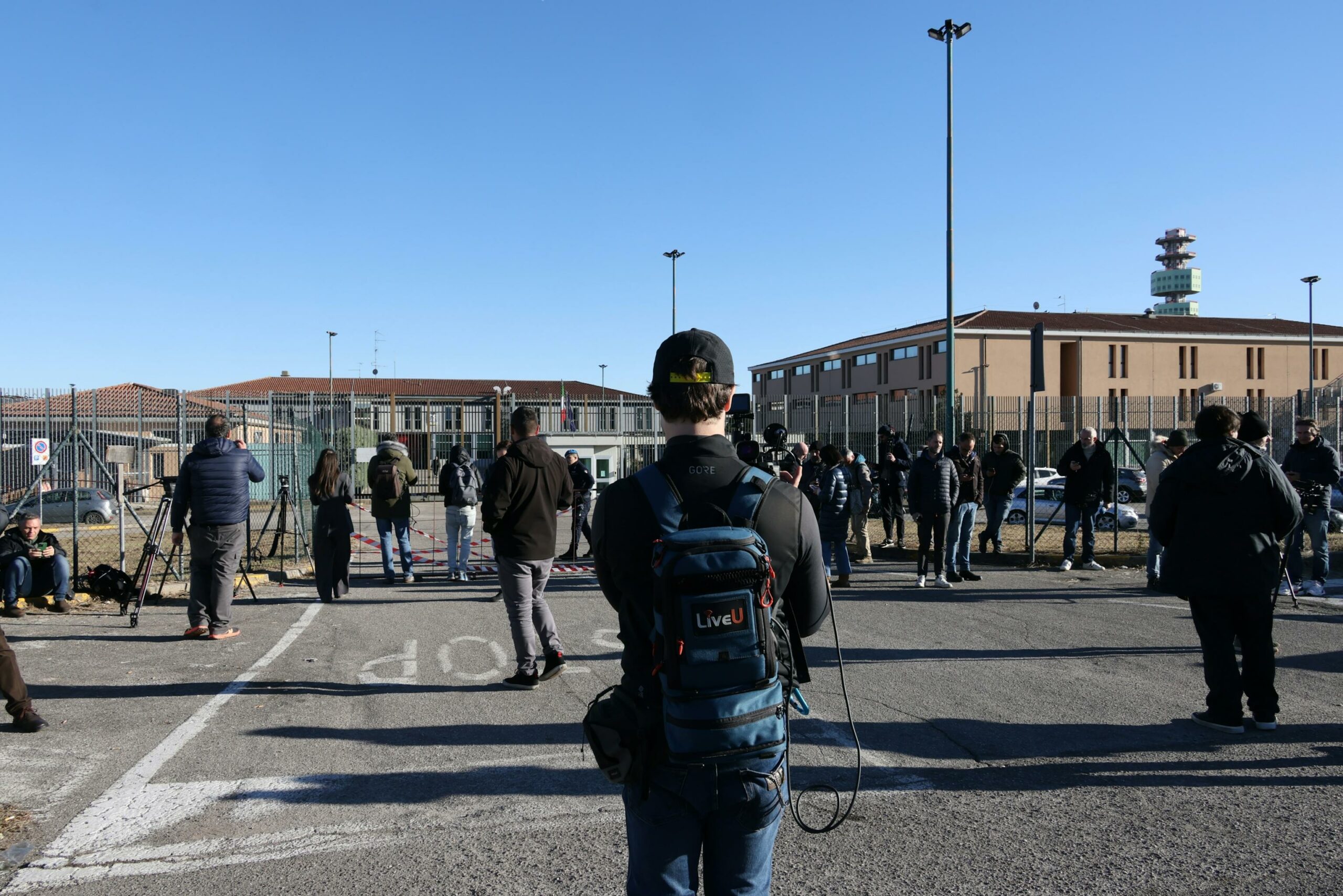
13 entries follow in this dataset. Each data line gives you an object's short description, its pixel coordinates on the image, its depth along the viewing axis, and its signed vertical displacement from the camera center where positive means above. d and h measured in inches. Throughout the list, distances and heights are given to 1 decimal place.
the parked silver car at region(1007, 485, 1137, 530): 796.0 -58.0
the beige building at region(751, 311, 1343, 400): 2293.3 +218.6
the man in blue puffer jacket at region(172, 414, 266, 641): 326.6 -22.1
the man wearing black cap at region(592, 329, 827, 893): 88.8 -15.6
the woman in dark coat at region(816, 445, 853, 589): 452.4 -28.1
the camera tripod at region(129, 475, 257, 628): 369.4 -38.8
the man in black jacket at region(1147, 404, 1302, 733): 213.8 -24.1
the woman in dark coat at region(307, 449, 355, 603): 418.6 -34.8
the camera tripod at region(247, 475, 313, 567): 505.7 -42.7
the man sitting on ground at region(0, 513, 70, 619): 391.2 -45.6
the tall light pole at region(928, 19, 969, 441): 749.9 +325.9
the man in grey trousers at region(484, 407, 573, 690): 263.0 -26.0
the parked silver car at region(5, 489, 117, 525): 849.5 -51.9
